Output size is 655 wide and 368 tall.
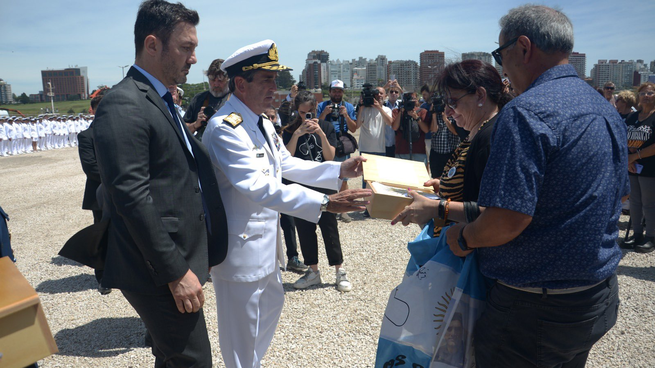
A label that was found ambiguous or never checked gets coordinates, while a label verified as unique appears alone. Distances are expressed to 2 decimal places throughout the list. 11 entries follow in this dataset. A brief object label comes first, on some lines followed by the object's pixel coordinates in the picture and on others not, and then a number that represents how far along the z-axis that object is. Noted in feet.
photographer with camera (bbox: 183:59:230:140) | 17.07
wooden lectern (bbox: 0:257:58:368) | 4.99
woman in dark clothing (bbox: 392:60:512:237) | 7.31
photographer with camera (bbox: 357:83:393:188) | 28.71
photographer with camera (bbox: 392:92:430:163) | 27.96
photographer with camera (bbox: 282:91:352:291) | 17.39
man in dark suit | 6.51
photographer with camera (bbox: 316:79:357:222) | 24.41
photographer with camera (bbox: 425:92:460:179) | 23.99
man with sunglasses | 5.41
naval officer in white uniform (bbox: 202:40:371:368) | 8.66
